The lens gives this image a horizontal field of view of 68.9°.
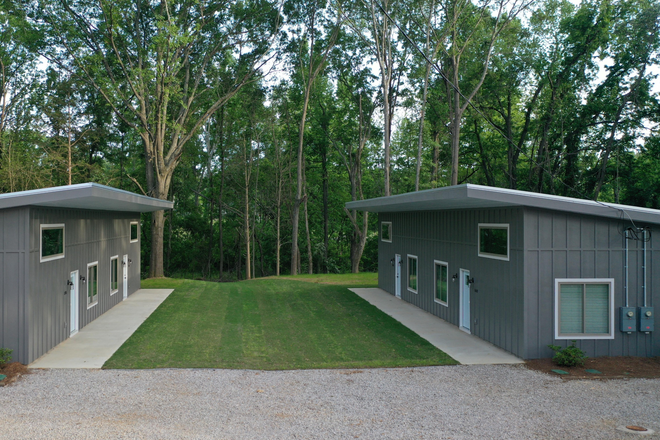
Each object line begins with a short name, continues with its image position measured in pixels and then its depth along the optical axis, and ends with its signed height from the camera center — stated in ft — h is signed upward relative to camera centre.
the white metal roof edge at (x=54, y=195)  25.27 +1.54
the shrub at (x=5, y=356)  25.55 -7.10
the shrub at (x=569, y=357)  26.43 -7.50
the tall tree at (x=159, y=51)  57.88 +23.09
